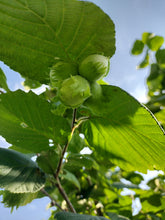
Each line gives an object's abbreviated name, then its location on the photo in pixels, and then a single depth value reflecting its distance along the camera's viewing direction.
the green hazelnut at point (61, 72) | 0.12
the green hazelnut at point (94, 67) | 0.11
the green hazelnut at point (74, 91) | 0.11
